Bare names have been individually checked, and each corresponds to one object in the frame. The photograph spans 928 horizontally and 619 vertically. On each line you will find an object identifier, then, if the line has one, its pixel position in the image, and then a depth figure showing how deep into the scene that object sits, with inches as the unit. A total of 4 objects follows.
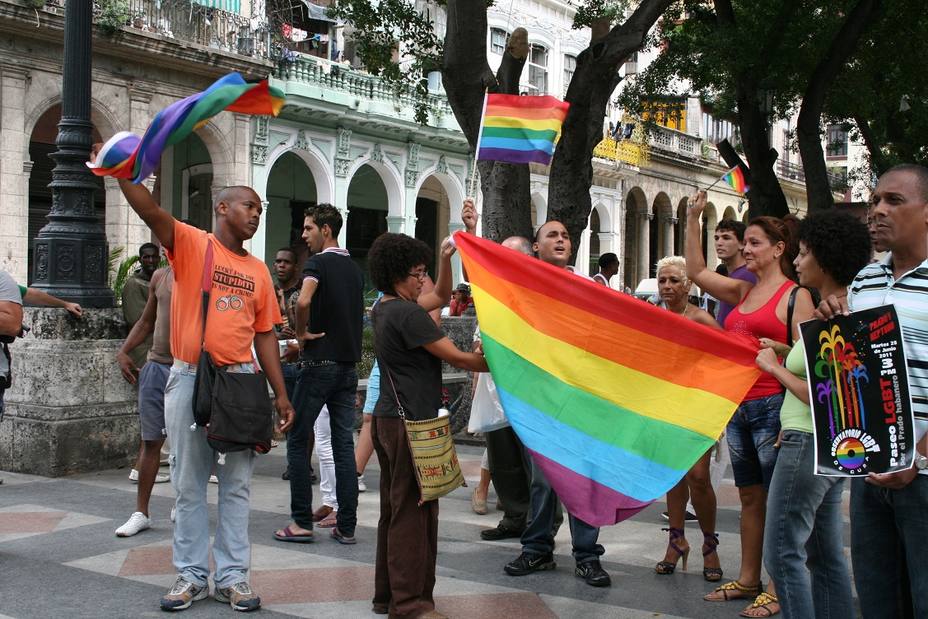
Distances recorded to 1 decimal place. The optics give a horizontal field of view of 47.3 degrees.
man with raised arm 201.5
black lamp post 355.6
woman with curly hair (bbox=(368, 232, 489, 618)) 190.5
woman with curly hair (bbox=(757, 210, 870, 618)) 156.7
